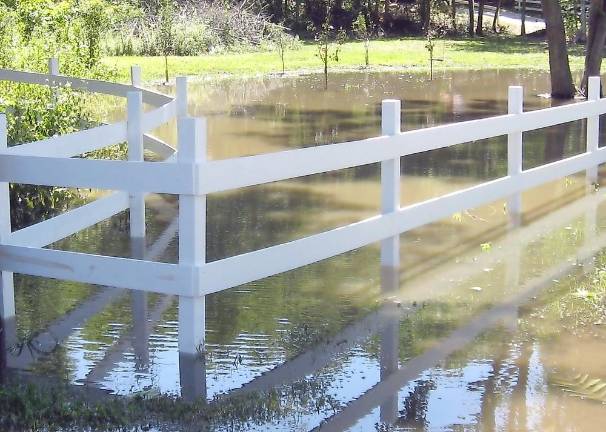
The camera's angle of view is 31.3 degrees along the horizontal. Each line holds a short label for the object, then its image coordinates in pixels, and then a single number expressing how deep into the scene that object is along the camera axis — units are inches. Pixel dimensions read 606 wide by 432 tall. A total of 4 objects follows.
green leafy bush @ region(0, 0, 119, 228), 430.0
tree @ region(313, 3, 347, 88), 1233.7
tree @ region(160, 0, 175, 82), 1355.8
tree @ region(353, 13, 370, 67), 1603.1
